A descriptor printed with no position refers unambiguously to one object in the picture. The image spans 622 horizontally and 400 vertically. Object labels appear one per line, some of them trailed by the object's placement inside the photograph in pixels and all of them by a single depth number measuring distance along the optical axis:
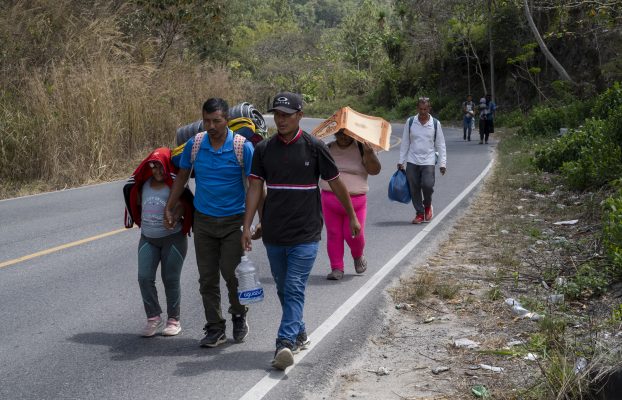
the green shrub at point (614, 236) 7.84
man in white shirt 12.60
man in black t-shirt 6.17
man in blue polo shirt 6.46
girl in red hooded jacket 6.72
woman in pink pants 9.03
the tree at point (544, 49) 27.67
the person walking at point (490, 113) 32.12
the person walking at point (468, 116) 33.28
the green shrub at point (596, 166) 13.48
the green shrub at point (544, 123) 29.95
